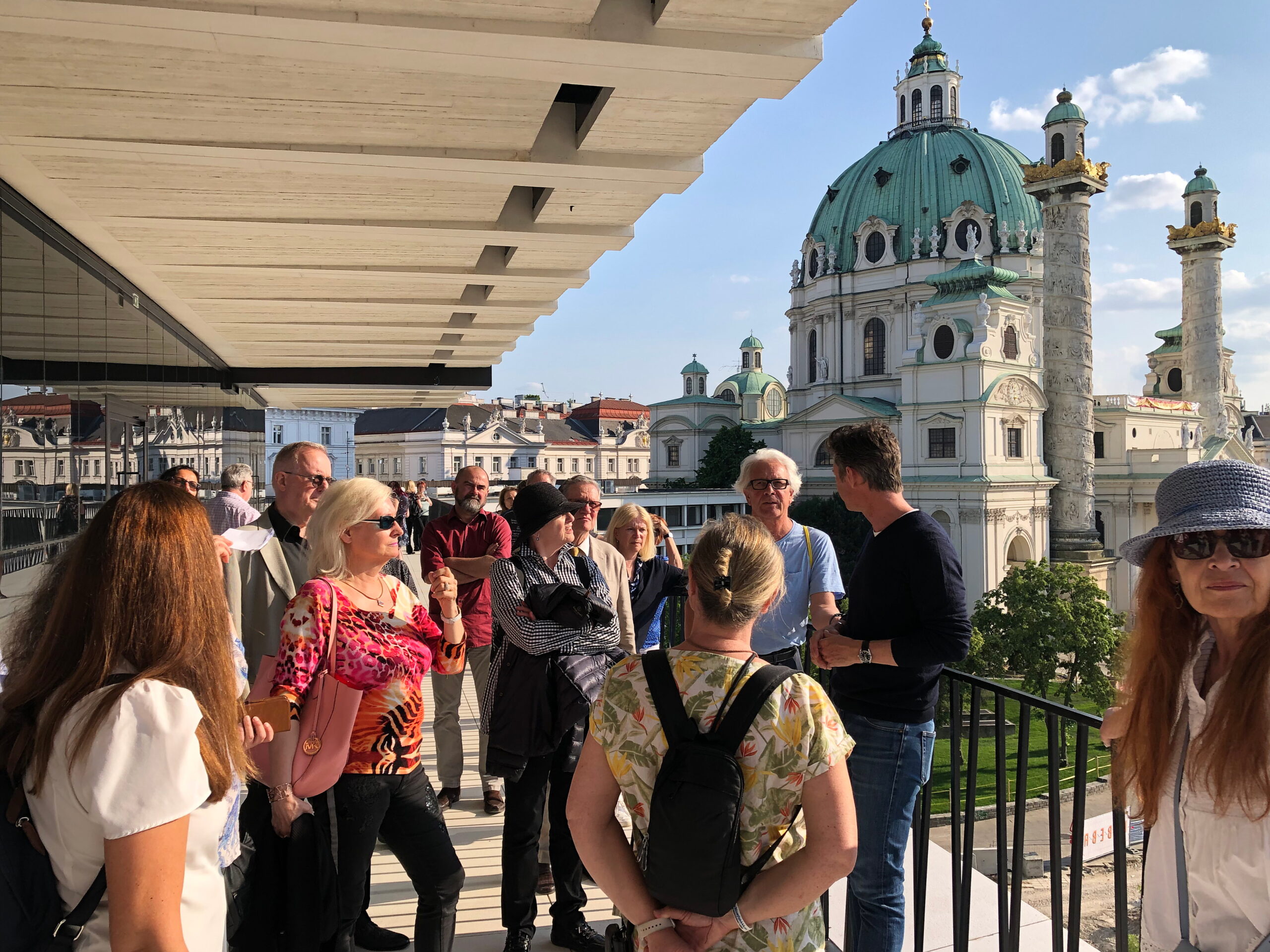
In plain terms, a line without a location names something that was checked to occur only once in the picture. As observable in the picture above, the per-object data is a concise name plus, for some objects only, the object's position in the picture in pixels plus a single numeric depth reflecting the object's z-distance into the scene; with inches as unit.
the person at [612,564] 154.8
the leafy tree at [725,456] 2484.0
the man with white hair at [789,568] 139.1
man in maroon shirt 198.4
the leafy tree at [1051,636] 1065.5
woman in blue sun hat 62.0
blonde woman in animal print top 100.1
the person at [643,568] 170.9
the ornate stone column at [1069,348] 1729.8
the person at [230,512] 179.3
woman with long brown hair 59.6
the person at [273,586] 128.3
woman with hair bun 73.1
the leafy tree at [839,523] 2003.0
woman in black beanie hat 125.6
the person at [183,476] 183.2
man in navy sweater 105.6
